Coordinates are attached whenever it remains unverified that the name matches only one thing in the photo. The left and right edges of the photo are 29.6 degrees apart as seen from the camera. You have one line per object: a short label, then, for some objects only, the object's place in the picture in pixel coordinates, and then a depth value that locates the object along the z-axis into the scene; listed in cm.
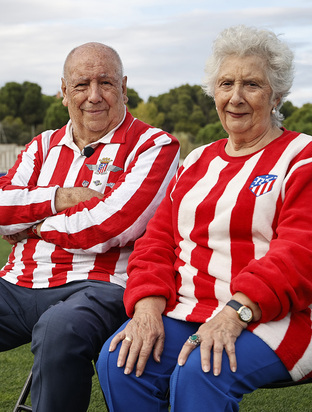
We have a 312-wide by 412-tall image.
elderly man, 244
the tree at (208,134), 3788
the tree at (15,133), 5369
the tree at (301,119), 3825
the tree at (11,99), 6122
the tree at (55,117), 5064
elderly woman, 186
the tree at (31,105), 6112
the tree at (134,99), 5569
